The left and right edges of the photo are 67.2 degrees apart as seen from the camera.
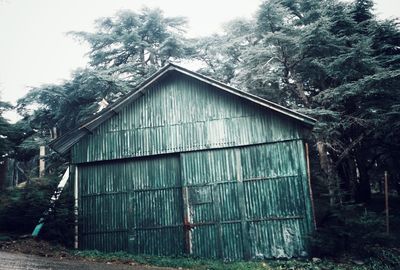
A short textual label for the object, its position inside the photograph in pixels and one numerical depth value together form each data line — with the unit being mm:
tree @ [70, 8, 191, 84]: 22214
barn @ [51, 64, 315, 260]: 10828
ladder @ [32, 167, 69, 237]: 10753
